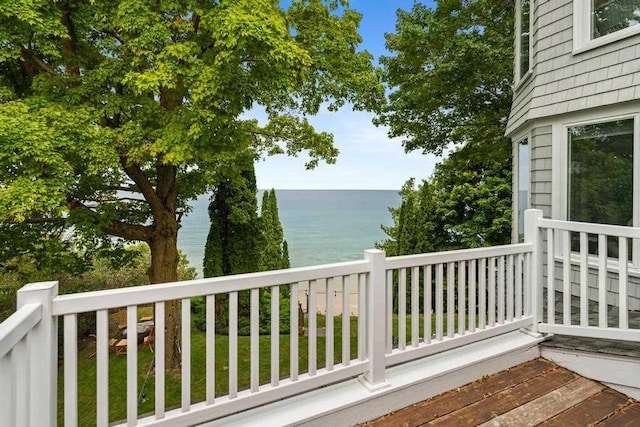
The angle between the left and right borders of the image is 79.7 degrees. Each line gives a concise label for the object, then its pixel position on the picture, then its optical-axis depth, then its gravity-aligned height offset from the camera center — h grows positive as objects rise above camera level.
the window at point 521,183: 6.00 +0.47
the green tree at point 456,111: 9.36 +2.84
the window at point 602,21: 4.26 +2.24
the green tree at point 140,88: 4.75 +1.89
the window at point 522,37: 6.34 +2.96
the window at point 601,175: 4.29 +0.43
